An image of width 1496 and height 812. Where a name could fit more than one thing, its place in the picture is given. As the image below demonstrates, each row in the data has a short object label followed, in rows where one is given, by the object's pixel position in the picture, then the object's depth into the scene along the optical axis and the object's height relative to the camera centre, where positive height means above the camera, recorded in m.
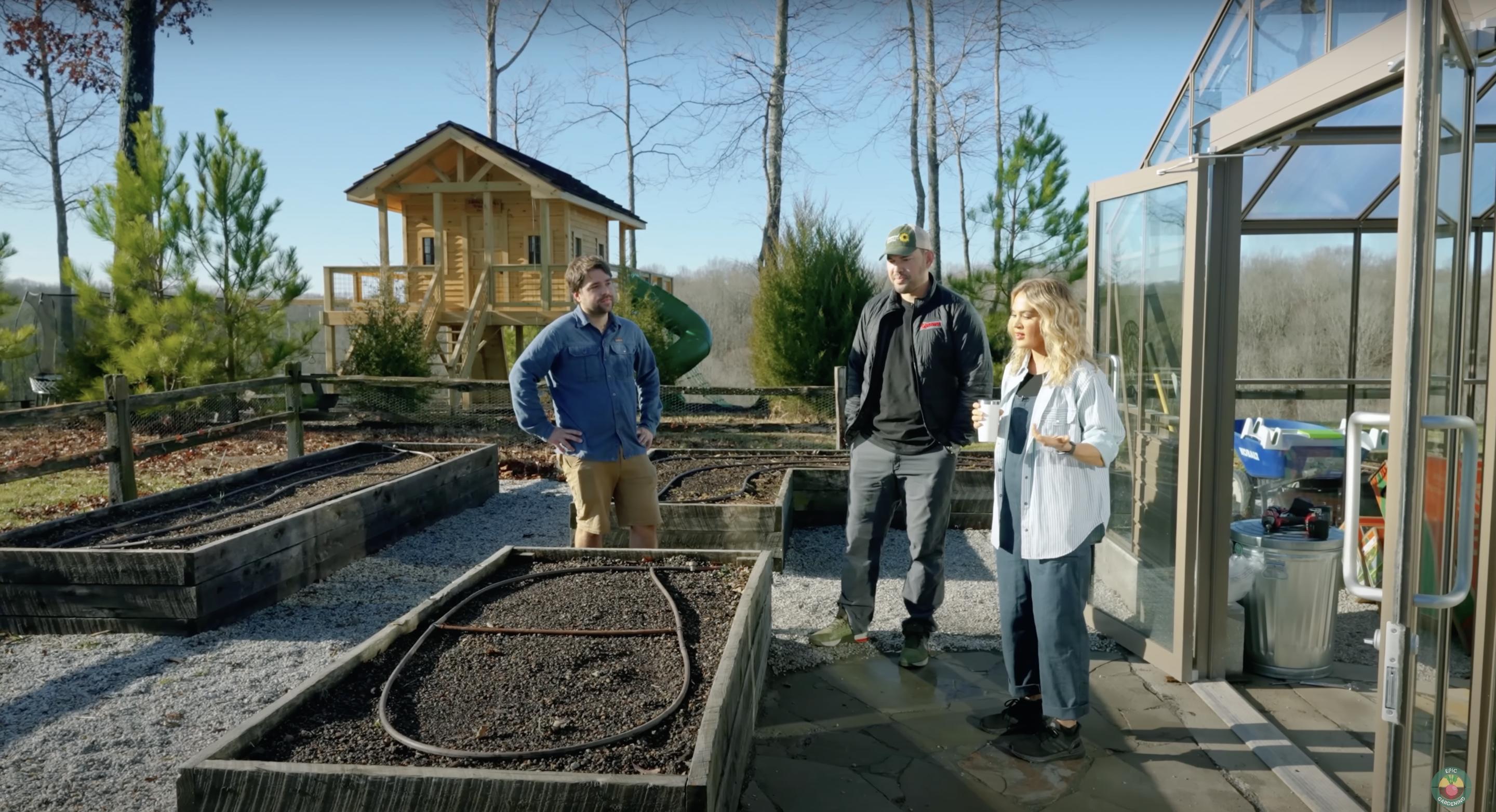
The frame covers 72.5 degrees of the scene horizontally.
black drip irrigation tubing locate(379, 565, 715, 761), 2.63 -1.06
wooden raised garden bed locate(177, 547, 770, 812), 2.41 -1.07
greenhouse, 2.27 -0.16
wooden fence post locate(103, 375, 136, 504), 7.09 -0.64
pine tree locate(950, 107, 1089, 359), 18.06 +2.18
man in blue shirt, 4.85 -0.25
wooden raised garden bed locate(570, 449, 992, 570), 6.21 -1.04
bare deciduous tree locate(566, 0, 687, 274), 27.91 +7.04
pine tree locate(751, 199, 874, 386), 14.49 +0.60
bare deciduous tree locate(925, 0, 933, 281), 21.34 +4.47
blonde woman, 3.38 -0.50
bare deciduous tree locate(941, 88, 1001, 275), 22.62 +4.81
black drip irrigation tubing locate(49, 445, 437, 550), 5.25 -1.01
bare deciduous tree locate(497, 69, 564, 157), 29.17 +6.45
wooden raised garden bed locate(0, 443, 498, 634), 4.87 -1.05
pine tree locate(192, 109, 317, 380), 12.95 +1.11
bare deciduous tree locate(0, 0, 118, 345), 23.73 +7.22
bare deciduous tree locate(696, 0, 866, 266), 20.28 +5.12
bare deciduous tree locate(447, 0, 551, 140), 24.37 +7.38
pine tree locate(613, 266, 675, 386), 14.93 +0.45
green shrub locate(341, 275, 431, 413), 14.40 -0.03
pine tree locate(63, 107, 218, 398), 12.62 +0.72
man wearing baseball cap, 4.38 -0.32
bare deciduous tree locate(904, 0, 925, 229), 21.80 +4.77
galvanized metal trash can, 4.28 -1.12
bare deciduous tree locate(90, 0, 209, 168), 15.19 +4.33
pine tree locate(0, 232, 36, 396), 11.05 +0.13
